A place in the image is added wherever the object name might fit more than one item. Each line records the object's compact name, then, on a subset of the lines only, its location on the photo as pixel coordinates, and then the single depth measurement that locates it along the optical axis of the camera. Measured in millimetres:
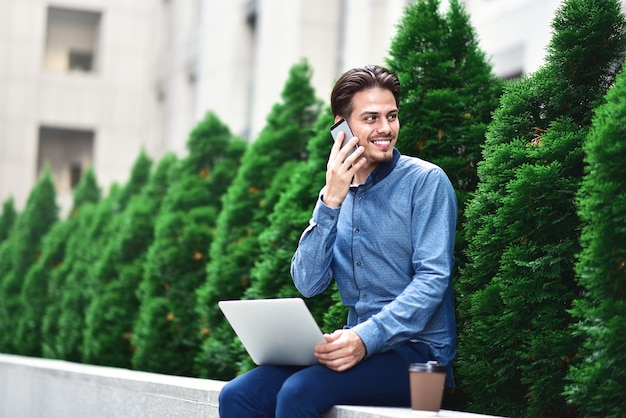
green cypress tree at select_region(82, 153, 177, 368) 10969
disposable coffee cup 4293
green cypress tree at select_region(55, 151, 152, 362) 12430
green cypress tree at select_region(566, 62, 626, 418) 4004
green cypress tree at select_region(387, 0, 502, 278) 6156
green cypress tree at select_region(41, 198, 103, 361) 13195
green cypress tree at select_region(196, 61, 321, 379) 8695
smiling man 4461
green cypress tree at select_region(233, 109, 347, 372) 7496
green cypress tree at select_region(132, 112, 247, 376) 9633
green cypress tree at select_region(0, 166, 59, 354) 15477
